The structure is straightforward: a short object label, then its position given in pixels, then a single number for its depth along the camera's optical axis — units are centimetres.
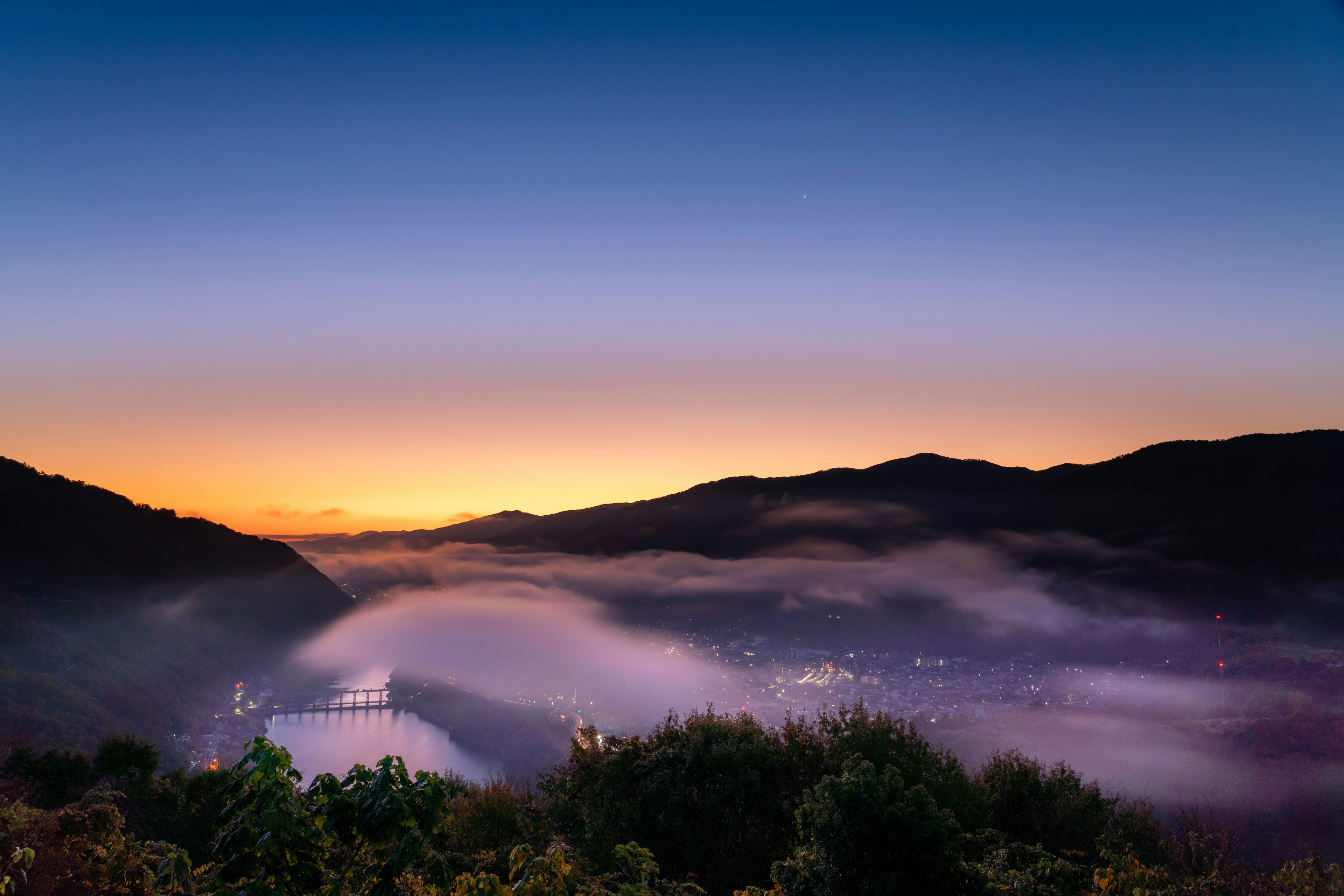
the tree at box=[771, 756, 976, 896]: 1062
